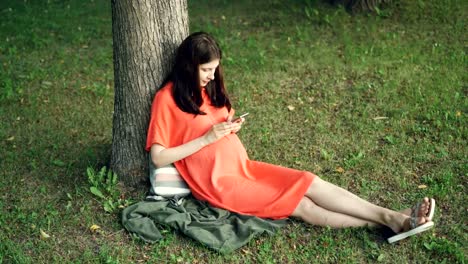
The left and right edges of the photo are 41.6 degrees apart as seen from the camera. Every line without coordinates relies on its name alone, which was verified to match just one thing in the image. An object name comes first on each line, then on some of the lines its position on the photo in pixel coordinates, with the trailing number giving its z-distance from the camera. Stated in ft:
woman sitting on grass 14.03
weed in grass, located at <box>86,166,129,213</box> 15.21
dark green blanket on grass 13.79
